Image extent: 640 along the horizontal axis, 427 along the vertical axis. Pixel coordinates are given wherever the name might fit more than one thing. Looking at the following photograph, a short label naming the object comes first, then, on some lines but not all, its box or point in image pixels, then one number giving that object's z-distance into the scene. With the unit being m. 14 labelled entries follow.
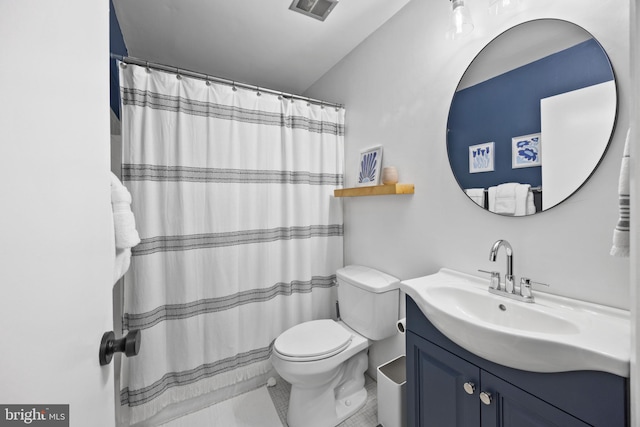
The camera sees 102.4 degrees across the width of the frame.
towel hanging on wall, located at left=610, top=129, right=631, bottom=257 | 0.62
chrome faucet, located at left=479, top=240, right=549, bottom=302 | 0.98
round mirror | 0.89
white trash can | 1.30
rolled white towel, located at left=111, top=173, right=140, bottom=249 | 0.85
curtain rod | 1.40
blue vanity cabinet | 0.64
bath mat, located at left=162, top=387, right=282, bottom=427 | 1.50
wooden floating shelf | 1.48
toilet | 1.38
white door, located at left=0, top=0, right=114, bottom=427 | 0.30
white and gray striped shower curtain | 1.42
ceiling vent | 1.48
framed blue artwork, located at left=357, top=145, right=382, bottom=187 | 1.72
